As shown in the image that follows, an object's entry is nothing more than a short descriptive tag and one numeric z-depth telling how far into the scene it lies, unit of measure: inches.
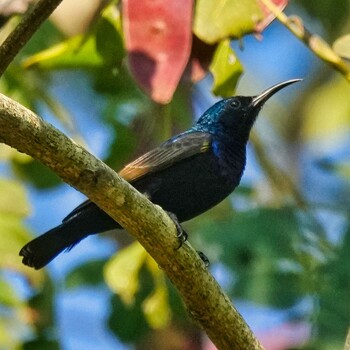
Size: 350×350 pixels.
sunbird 314.2
